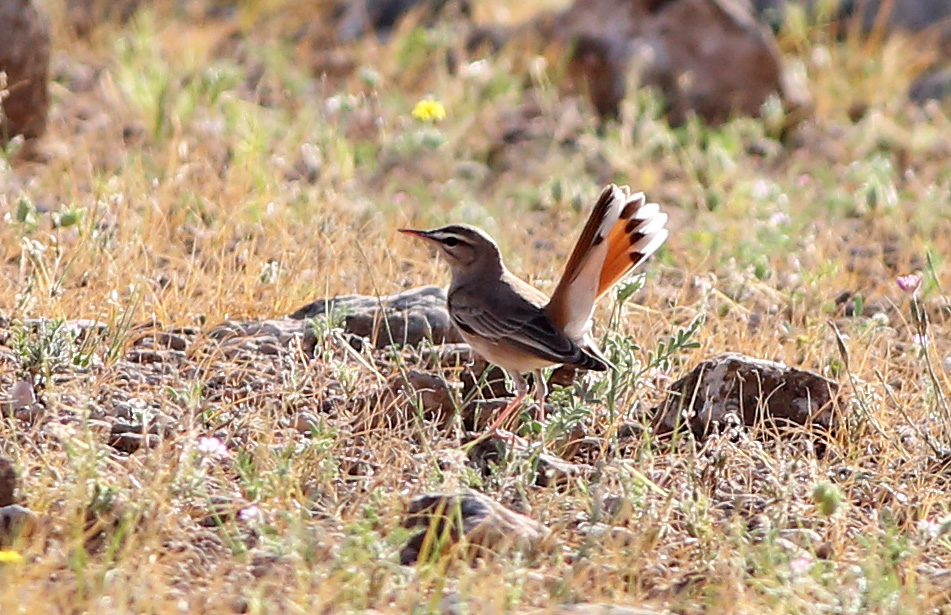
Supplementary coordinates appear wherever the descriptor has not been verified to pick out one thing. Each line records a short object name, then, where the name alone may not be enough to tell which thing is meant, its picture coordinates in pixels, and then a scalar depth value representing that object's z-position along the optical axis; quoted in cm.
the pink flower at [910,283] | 927
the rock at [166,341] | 1109
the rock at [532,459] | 897
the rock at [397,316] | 1125
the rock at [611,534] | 802
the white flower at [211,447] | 794
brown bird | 978
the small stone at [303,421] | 969
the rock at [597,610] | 687
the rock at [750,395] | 1009
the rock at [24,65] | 1500
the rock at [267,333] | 1105
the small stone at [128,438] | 916
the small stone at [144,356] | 1081
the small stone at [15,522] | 751
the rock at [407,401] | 991
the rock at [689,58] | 1983
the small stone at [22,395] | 950
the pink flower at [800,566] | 732
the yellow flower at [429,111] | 1569
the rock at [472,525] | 774
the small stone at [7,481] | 777
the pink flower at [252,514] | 770
